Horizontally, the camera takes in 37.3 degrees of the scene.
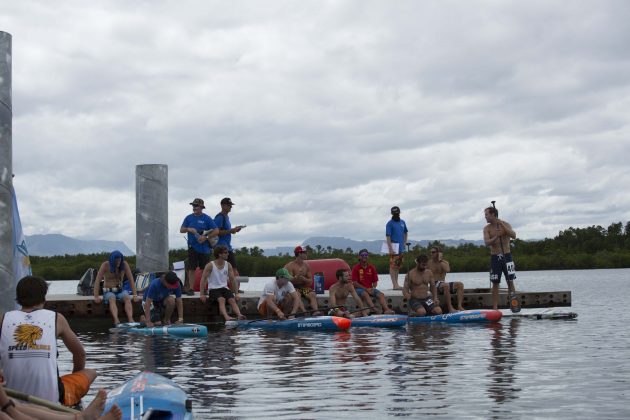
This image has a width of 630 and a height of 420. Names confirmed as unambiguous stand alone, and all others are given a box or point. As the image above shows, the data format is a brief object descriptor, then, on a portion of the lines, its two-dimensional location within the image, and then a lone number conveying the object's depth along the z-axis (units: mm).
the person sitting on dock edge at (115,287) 18859
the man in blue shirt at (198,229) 20312
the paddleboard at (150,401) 7945
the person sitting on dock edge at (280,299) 19219
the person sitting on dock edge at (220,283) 19219
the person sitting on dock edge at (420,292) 19938
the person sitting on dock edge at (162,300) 18062
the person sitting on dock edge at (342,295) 19734
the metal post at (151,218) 21766
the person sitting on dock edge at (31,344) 7633
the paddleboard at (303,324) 18609
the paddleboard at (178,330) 17609
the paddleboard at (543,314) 20812
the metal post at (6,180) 11914
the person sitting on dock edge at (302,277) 20203
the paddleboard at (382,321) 18891
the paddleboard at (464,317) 19703
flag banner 12418
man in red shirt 20606
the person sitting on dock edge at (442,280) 20766
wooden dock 20391
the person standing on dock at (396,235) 22266
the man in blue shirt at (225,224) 20484
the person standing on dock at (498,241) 19250
